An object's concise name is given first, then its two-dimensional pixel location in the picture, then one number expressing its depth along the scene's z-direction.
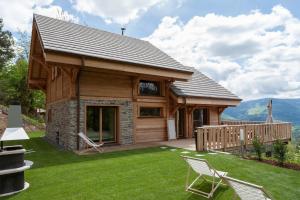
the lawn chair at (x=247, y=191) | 2.89
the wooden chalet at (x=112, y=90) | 8.63
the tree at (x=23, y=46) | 30.51
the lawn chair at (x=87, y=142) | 8.14
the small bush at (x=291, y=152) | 6.73
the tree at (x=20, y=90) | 25.97
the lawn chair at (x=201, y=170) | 4.07
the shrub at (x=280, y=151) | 6.32
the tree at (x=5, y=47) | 25.98
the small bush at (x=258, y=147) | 6.87
